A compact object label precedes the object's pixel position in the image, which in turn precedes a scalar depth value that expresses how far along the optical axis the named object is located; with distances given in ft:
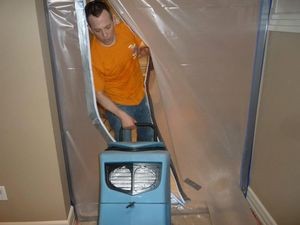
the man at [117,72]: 4.49
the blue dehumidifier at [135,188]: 3.80
